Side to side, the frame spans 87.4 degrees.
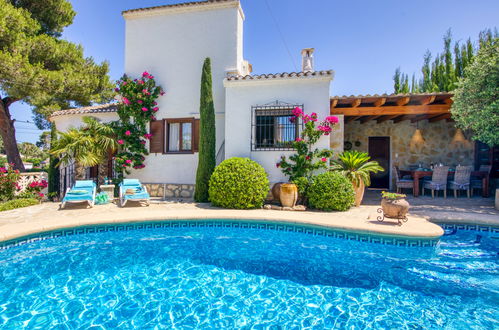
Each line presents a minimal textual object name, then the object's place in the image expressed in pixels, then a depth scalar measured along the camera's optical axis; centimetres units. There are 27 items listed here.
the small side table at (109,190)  902
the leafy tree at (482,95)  760
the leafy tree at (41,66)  1095
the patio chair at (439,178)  954
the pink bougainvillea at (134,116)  1023
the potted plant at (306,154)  807
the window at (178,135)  1059
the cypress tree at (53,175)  950
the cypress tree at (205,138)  906
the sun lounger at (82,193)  775
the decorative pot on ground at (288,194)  769
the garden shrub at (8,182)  835
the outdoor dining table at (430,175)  981
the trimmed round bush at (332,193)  743
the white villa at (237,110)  880
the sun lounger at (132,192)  823
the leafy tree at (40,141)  3803
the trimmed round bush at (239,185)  758
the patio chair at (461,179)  946
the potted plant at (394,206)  594
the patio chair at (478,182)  990
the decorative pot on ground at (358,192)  819
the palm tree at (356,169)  815
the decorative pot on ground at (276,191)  824
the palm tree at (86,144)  916
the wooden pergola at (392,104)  882
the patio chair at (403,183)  1037
